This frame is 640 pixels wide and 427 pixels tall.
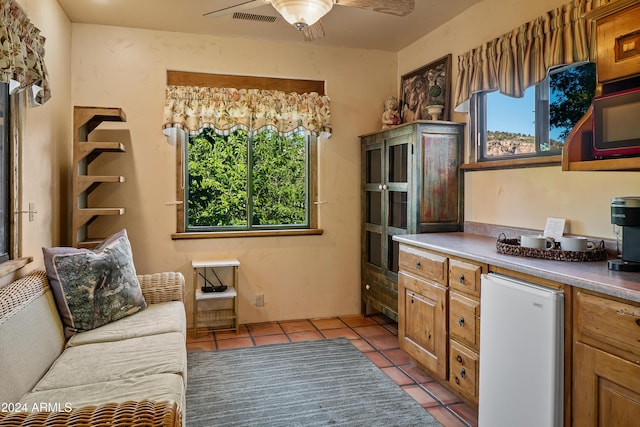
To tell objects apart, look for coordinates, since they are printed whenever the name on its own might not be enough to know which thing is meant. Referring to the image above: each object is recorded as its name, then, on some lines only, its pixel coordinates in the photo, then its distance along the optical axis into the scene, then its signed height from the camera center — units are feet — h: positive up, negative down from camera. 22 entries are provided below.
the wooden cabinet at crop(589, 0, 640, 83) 6.43 +2.30
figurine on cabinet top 14.38 +2.68
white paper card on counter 8.82 -0.53
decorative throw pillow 8.12 -1.52
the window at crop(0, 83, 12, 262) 8.16 +0.49
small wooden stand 13.14 -2.98
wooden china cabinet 11.80 +0.25
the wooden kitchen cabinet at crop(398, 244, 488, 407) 8.32 -2.32
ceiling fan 7.22 +3.21
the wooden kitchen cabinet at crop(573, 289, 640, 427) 5.30 -1.95
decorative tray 7.37 -0.87
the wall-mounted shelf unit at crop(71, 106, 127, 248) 11.25 +0.76
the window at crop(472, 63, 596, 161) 8.87 +1.83
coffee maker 6.42 -0.41
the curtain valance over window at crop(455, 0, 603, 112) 8.31 +3.00
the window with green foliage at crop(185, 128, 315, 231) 13.91 +0.63
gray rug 8.34 -3.87
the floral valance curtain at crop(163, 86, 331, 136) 13.24 +2.70
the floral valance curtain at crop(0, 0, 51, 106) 7.00 +2.43
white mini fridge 6.29 -2.25
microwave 6.52 +1.11
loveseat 4.37 -2.33
